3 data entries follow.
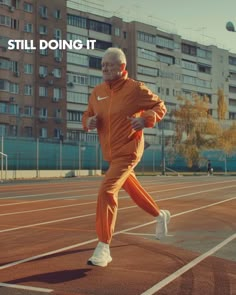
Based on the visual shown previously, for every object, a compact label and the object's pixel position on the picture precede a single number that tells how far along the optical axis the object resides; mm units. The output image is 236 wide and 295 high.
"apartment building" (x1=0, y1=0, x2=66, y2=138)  63344
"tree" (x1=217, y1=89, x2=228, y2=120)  71750
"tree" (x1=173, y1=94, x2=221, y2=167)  64500
